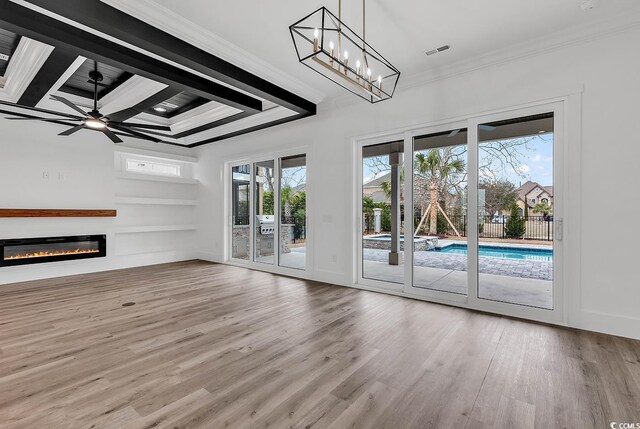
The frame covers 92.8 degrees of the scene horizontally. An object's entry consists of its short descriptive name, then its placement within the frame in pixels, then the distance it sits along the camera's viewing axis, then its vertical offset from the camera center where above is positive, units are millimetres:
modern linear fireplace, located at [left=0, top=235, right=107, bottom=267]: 5109 -635
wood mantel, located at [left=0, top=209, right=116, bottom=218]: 5051 +24
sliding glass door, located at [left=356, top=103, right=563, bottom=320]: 3445 +106
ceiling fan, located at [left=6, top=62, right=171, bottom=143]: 4000 +1263
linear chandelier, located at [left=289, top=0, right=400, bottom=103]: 2232 +1960
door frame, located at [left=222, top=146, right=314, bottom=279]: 5434 -40
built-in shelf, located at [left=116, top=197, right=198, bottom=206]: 6517 +296
